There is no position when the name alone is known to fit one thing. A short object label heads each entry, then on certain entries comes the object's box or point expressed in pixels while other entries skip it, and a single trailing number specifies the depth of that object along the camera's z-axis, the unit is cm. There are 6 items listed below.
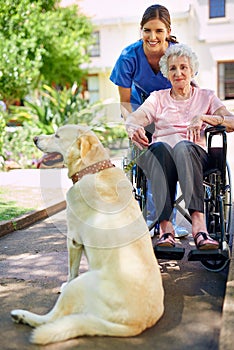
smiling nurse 382
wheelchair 298
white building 2059
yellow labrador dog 226
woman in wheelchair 309
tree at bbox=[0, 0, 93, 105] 1062
